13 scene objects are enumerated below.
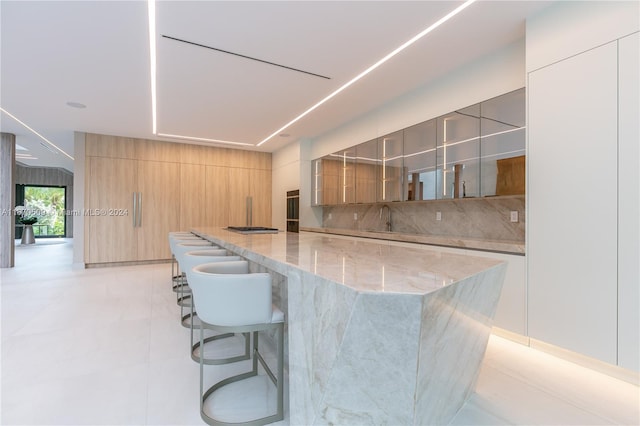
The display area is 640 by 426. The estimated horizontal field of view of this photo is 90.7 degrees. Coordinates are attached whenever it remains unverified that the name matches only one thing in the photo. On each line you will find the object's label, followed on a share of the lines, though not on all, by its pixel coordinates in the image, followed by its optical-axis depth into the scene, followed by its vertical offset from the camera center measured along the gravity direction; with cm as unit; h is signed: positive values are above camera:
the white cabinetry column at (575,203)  209 +6
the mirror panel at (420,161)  371 +62
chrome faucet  484 -9
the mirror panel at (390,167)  424 +61
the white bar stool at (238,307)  154 -48
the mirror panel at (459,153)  321 +62
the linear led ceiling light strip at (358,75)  252 +159
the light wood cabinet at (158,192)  629 +41
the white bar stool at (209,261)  225 -39
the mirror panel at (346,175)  525 +62
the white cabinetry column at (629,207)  195 +3
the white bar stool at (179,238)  363 -35
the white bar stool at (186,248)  295 -36
